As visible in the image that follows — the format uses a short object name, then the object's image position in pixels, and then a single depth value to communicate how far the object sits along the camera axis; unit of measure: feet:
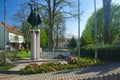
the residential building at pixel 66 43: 133.66
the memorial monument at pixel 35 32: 28.53
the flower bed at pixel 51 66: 17.38
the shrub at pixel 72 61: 20.11
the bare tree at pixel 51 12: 42.60
